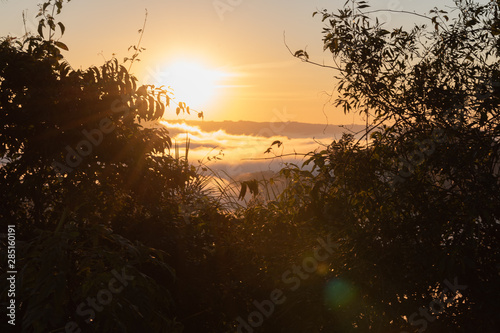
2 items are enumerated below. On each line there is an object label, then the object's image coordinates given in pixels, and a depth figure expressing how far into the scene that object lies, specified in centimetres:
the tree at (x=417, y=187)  518
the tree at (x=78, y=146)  629
